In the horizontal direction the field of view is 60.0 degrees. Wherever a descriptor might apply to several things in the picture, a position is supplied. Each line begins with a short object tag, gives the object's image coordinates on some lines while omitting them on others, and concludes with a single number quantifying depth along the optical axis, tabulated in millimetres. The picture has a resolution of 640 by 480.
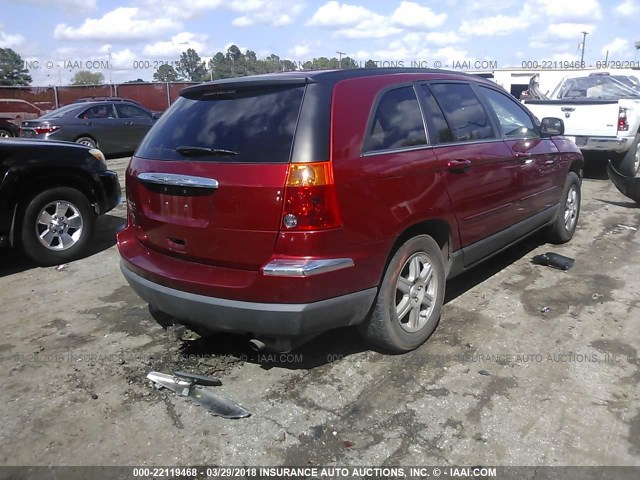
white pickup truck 9250
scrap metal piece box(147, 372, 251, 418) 3045
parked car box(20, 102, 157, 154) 13461
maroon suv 2889
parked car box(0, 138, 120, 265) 5195
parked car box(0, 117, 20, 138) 16406
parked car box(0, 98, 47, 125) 20633
